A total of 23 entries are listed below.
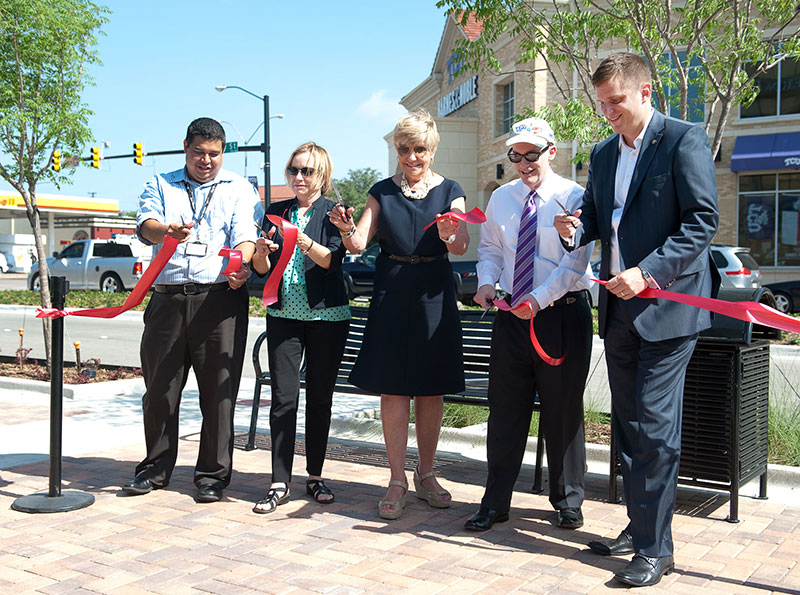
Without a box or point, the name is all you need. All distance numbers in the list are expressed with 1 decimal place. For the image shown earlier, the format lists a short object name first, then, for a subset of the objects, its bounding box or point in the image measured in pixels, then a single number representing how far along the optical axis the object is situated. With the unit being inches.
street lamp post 1194.6
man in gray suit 147.2
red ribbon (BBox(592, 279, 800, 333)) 147.9
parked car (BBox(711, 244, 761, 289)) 697.6
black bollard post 197.2
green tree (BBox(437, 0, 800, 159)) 350.3
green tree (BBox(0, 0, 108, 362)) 399.9
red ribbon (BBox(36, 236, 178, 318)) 199.3
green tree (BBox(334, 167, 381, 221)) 3641.7
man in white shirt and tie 179.0
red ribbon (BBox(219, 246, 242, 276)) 201.2
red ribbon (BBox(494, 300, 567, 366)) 172.4
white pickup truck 1063.0
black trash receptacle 184.7
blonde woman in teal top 201.9
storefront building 924.0
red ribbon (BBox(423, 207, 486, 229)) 175.6
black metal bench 225.2
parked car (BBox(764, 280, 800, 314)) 775.7
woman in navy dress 190.9
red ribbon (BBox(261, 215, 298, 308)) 192.1
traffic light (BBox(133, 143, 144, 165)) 1294.3
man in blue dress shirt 207.3
